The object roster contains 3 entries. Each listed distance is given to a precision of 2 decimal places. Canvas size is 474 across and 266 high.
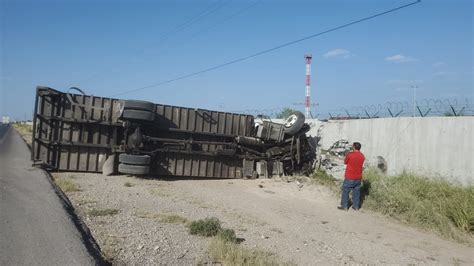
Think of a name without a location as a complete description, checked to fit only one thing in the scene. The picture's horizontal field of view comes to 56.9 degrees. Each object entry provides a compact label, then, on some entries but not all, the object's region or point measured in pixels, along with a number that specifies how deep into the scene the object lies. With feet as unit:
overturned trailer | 45.34
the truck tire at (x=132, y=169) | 44.55
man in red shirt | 36.96
